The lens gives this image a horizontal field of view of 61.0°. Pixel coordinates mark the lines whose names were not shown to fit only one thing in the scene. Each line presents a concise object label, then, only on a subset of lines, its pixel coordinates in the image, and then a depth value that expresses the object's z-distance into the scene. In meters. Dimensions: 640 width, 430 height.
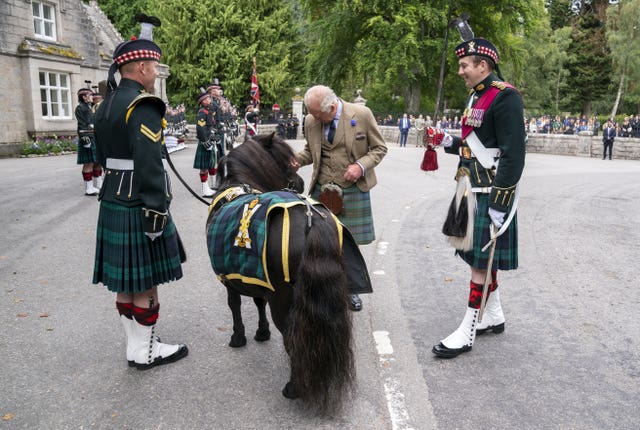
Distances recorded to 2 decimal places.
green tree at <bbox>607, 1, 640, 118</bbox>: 47.44
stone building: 18.89
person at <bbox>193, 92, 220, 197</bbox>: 10.91
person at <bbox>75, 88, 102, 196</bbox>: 10.52
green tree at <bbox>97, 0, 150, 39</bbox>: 40.56
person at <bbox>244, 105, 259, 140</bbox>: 11.53
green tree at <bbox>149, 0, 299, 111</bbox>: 36.16
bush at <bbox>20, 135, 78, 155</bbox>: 18.81
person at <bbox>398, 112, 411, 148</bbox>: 30.44
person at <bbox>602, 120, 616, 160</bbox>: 24.44
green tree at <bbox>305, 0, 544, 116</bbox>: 32.03
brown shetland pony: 2.83
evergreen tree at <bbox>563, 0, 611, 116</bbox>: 51.56
